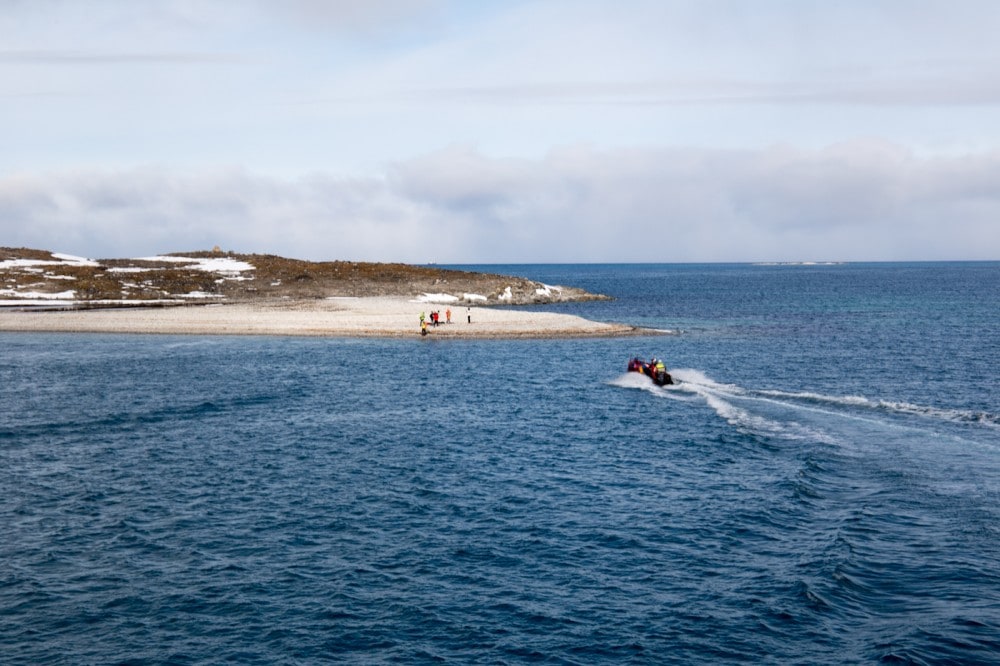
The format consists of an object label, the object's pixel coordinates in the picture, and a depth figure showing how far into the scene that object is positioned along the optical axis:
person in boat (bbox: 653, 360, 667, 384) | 56.22
